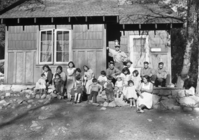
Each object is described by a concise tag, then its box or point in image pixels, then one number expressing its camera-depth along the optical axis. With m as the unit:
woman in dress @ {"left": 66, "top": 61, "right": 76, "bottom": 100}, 9.55
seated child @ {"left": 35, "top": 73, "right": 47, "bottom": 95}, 9.58
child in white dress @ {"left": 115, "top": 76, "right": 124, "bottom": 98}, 8.71
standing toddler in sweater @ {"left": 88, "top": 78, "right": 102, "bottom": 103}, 8.54
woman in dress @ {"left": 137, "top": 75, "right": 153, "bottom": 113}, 7.83
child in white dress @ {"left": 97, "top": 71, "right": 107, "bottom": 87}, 9.12
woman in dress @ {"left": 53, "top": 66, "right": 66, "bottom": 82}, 9.53
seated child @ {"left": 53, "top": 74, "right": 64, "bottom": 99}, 9.27
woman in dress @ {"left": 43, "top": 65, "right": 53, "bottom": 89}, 9.87
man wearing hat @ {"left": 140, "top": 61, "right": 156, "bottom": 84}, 9.24
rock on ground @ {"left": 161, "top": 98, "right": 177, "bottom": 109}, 8.13
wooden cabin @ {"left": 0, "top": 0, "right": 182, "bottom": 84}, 10.72
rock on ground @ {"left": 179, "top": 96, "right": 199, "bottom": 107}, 8.09
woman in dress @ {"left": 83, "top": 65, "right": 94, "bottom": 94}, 9.28
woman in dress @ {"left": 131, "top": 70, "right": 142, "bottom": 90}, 8.72
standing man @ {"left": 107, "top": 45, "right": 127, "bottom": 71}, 9.99
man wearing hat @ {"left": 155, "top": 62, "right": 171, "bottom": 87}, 9.33
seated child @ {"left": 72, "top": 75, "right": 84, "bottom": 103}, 8.62
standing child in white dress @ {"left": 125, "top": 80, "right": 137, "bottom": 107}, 8.16
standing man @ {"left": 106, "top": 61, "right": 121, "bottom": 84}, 9.27
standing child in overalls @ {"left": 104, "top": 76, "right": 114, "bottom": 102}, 8.46
